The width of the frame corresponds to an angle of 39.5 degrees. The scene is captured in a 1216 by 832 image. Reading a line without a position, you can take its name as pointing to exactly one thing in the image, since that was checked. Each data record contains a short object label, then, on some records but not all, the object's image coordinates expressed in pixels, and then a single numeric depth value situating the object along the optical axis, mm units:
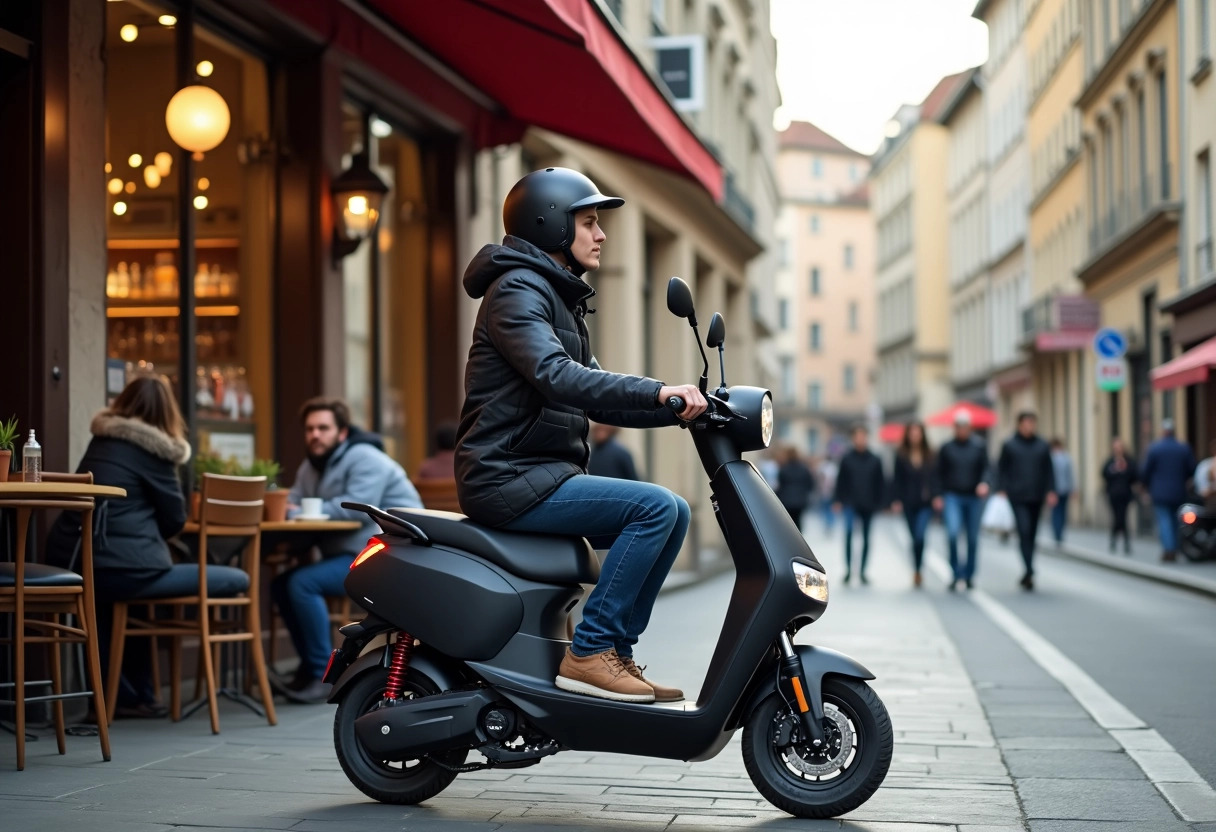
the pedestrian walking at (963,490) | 17328
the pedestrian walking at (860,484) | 19141
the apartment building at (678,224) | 17672
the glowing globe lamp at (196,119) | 9703
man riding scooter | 5156
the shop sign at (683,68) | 21750
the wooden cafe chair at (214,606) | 7430
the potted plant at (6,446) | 6527
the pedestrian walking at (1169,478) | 22453
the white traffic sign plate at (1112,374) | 25125
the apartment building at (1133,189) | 30656
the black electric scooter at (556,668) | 5125
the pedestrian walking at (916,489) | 18109
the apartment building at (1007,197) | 53531
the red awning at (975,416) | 47094
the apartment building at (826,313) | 107250
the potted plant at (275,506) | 8391
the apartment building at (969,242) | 62438
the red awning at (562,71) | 9656
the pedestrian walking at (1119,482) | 26141
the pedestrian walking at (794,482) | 21484
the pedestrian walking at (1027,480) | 17781
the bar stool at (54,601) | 6227
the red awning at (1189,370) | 21608
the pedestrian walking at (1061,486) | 28500
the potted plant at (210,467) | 8842
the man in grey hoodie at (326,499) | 8422
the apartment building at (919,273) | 75938
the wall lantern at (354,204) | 10992
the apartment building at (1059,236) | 39406
